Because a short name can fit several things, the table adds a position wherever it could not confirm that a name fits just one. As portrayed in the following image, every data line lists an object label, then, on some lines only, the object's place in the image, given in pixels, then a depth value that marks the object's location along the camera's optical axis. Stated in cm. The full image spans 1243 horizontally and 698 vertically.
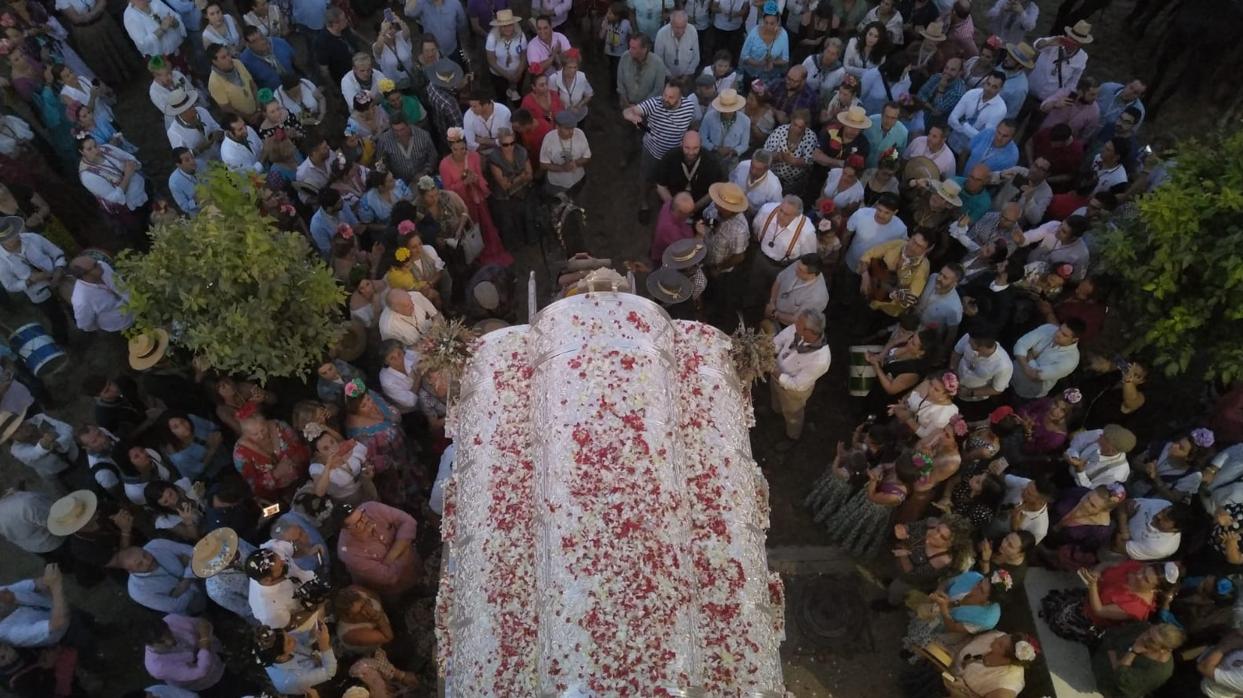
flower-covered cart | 555
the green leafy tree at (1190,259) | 818
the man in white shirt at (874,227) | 926
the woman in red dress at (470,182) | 959
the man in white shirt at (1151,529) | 711
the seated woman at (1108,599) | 691
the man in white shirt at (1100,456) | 758
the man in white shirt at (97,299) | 889
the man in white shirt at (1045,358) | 835
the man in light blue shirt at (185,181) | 941
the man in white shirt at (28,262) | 913
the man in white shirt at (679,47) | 1120
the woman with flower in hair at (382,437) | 799
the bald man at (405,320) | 841
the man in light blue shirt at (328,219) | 923
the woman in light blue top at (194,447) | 795
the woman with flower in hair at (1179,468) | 779
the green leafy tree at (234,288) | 779
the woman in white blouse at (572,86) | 1074
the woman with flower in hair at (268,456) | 782
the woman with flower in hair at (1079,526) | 742
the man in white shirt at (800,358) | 808
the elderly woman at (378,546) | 727
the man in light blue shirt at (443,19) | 1160
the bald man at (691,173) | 1007
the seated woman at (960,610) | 693
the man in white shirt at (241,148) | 967
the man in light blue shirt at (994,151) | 1013
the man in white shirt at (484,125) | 1030
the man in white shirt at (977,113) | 1033
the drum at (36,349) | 942
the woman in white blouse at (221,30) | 1101
